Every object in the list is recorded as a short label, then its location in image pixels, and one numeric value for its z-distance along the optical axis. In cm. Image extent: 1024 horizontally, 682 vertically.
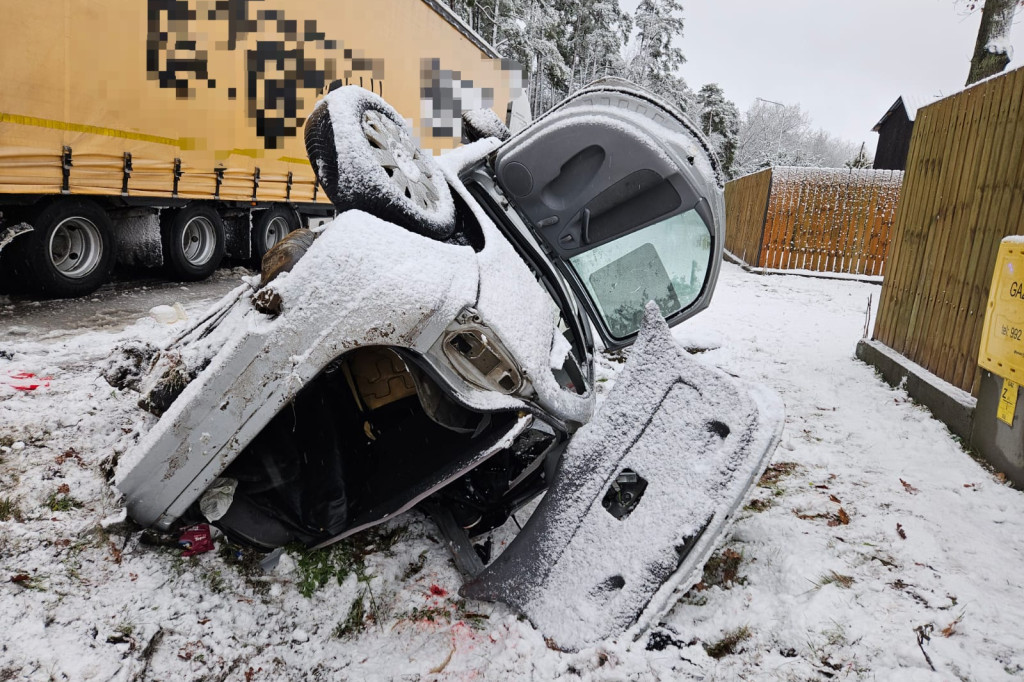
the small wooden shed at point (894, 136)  2497
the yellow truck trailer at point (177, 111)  472
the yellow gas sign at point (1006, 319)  285
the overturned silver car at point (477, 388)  179
